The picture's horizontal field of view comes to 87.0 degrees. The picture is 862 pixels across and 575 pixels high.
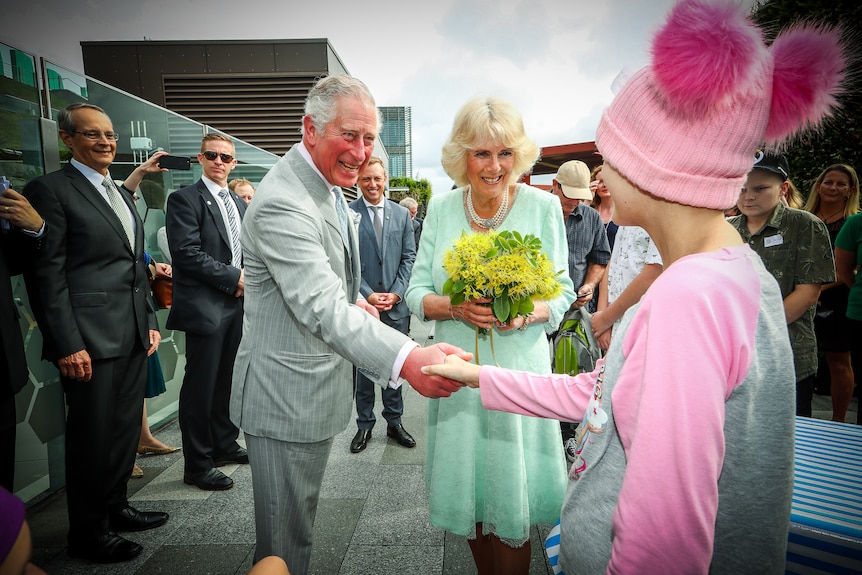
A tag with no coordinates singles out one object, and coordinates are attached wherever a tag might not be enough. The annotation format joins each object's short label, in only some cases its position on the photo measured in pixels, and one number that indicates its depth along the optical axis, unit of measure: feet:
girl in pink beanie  2.81
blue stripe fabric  4.48
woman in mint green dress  6.98
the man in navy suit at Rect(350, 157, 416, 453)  14.90
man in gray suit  5.57
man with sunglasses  12.34
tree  16.44
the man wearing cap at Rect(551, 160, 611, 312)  15.23
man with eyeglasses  8.82
